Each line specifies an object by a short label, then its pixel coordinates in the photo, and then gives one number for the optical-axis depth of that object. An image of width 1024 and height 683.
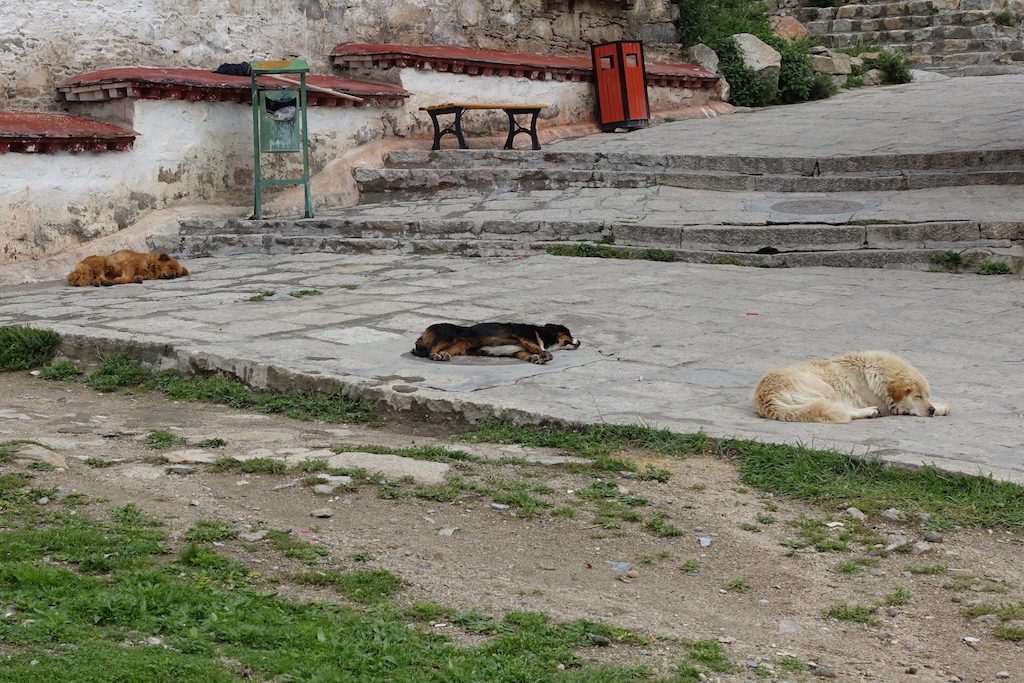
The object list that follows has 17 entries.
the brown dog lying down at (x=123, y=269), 10.55
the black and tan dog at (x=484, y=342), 6.95
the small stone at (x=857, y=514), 4.55
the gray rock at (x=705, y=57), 19.17
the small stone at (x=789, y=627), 3.73
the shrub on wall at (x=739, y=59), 19.27
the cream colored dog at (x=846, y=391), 5.67
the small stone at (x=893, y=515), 4.52
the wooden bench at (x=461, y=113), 14.38
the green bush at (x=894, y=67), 21.67
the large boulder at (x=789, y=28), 23.22
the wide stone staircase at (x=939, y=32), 22.92
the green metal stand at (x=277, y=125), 12.55
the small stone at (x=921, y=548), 4.27
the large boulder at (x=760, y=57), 19.23
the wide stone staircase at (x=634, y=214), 10.74
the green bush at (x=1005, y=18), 23.58
